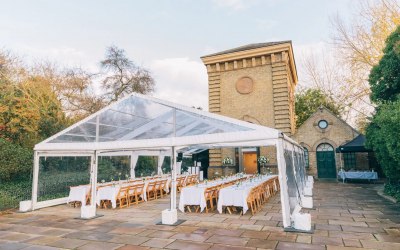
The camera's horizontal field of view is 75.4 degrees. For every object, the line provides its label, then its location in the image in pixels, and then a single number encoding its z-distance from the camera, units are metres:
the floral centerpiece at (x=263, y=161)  16.42
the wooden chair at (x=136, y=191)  9.73
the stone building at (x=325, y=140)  17.33
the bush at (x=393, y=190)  9.61
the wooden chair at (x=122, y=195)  9.14
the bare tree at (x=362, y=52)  14.40
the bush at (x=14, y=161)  10.16
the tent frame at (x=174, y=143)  6.14
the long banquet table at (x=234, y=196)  7.58
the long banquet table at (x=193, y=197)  8.11
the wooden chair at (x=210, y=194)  8.33
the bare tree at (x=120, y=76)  21.56
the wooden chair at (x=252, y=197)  7.63
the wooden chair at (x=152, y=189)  10.74
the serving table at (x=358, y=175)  15.30
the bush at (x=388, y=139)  7.45
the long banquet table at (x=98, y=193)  9.10
